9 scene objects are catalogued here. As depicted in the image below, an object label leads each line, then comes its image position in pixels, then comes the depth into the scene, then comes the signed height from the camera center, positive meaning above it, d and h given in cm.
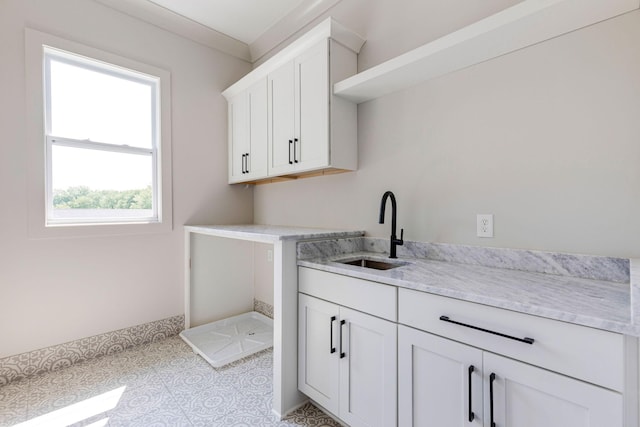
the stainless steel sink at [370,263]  174 -33
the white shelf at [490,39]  115 +76
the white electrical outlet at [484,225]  151 -8
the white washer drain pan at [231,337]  224 -109
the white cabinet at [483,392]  81 -58
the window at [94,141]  201 +53
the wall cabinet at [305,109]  190 +72
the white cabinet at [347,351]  127 -68
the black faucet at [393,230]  169 -12
